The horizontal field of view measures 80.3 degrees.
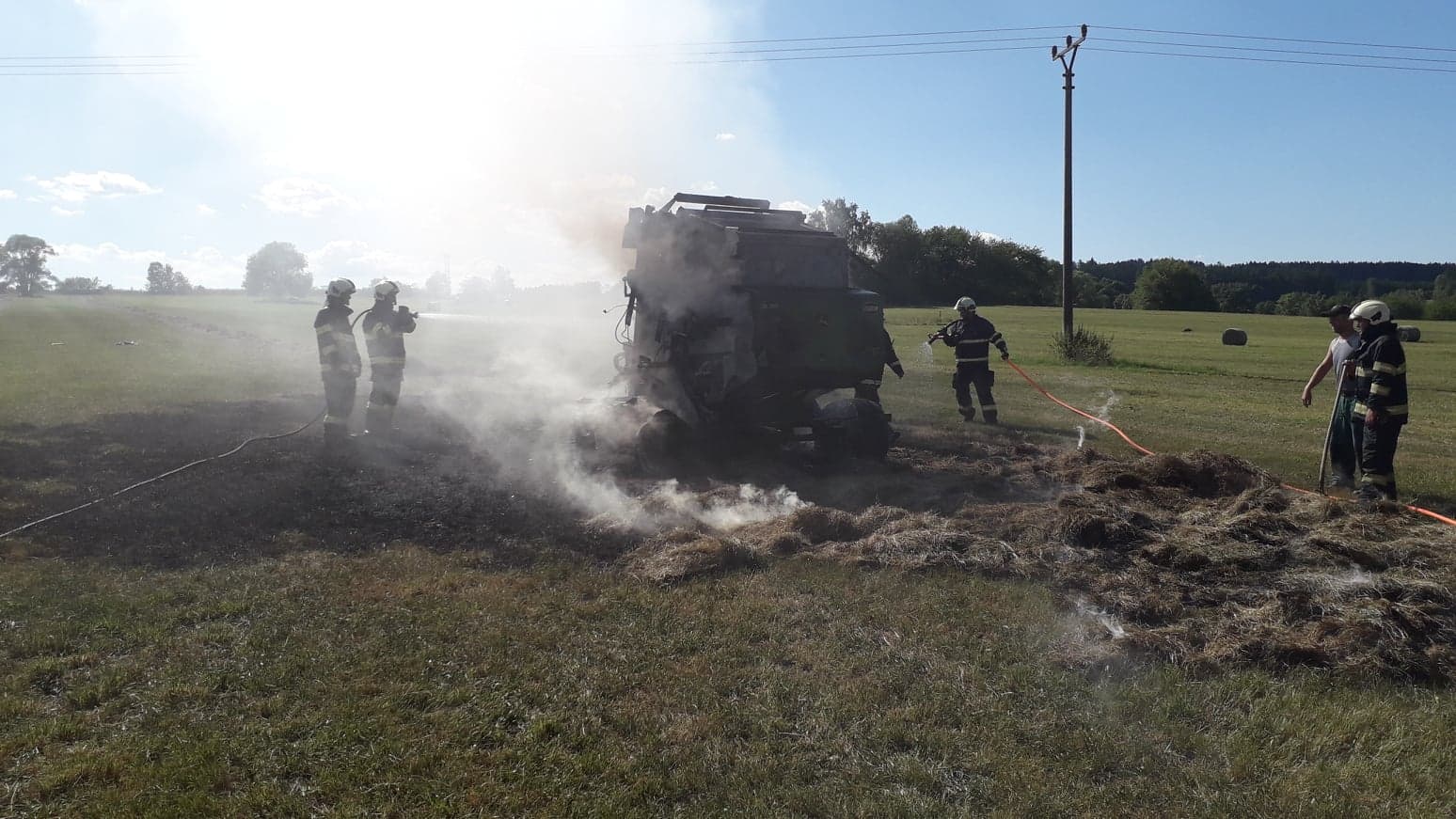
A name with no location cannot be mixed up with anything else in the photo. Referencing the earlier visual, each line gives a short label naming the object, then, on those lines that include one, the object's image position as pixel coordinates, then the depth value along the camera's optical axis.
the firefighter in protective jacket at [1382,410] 8.12
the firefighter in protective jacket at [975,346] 14.07
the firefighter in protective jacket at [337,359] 12.24
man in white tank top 8.95
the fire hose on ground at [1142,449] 7.46
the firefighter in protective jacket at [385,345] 12.52
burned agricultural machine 10.16
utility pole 25.80
